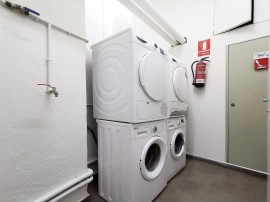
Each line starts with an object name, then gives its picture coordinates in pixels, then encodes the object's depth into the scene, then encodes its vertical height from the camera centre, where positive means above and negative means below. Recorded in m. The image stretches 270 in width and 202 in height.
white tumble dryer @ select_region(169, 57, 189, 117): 1.83 +0.14
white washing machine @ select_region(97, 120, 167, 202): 1.25 -0.60
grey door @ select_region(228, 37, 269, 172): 1.90 -0.12
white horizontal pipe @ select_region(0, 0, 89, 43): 0.88 +0.56
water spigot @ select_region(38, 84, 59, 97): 1.01 +0.06
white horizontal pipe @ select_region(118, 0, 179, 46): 1.71 +1.12
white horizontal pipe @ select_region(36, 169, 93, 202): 1.01 -0.68
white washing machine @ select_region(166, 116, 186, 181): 1.79 -0.65
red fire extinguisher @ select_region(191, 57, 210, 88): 2.30 +0.42
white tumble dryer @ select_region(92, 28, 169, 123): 1.25 +0.19
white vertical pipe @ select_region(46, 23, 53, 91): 1.05 +0.36
